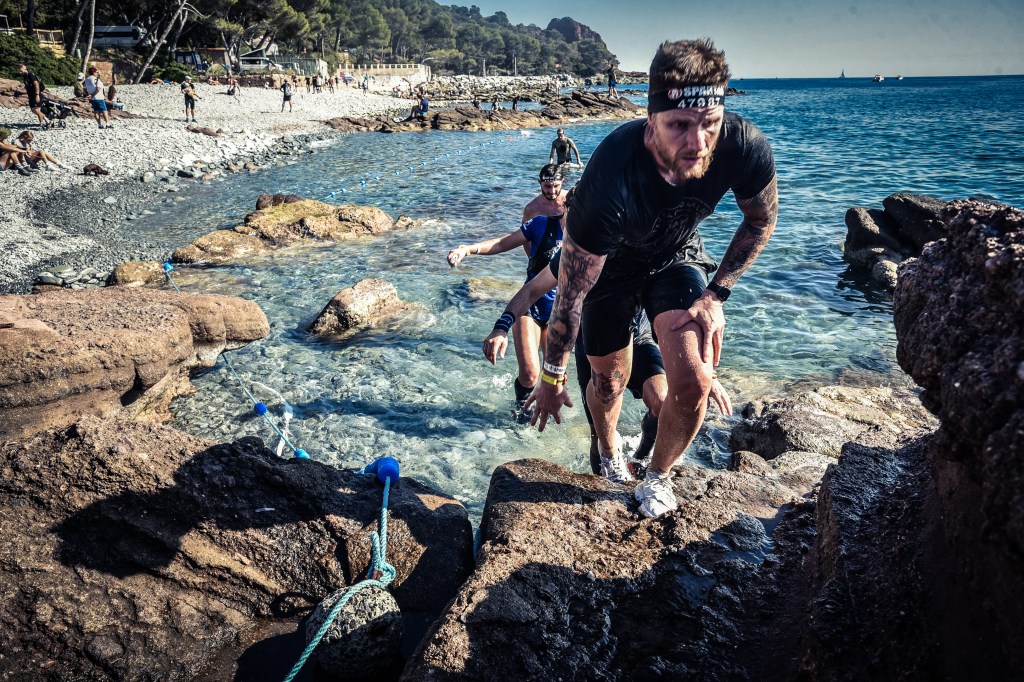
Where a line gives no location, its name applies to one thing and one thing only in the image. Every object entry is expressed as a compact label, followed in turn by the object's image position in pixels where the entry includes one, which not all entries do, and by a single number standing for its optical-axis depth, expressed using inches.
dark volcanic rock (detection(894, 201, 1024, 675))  49.9
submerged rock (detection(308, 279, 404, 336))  314.5
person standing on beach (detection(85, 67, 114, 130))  946.7
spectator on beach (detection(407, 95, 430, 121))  1755.7
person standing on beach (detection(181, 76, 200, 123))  1159.1
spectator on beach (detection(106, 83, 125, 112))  1138.7
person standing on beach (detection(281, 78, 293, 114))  1598.2
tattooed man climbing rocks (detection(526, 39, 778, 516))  116.0
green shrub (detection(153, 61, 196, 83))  1632.6
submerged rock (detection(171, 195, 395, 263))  444.1
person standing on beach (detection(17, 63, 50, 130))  853.8
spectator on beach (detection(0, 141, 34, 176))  683.4
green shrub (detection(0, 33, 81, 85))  1215.2
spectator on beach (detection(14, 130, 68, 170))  700.0
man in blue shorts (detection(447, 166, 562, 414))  219.3
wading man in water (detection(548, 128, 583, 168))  721.6
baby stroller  928.0
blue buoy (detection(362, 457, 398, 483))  139.2
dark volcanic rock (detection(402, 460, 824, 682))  90.5
